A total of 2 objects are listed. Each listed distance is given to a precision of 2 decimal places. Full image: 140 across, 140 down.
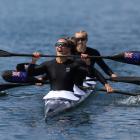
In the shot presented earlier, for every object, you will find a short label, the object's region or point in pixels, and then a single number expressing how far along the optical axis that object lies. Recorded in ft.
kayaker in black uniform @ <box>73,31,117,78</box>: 100.48
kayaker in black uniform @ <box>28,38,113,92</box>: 93.40
